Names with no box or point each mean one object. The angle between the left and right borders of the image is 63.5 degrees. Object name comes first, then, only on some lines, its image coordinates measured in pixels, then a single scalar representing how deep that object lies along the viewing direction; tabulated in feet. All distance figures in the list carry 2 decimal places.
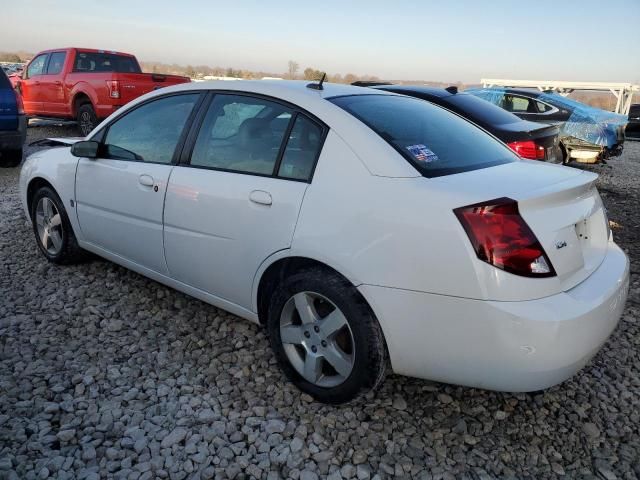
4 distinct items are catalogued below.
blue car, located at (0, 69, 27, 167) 24.27
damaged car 29.43
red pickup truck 31.99
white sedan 6.63
